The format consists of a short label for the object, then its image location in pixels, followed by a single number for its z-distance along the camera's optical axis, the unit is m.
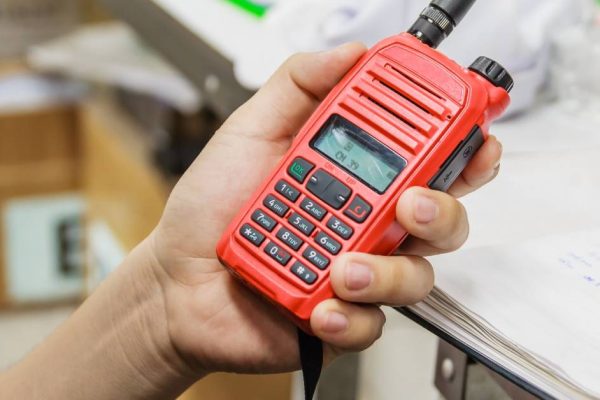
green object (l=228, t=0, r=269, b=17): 0.77
